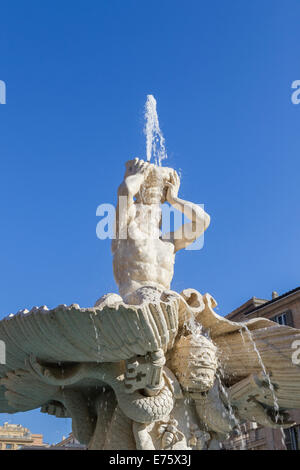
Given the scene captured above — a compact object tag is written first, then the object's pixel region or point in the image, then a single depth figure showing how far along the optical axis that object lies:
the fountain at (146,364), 4.03
